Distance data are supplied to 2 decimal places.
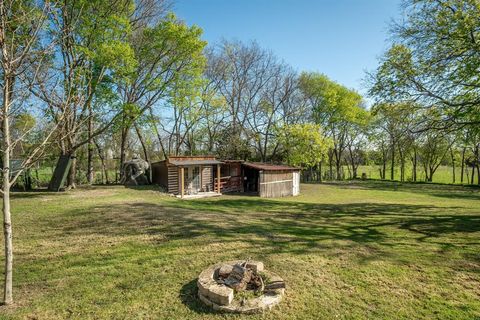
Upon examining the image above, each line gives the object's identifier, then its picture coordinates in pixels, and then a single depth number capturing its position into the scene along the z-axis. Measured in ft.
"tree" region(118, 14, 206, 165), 61.16
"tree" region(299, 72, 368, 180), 123.13
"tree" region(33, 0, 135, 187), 49.26
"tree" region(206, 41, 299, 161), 115.44
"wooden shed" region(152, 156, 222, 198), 66.69
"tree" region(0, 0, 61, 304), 13.82
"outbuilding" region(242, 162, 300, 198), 72.28
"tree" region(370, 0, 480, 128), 31.48
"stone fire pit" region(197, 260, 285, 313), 14.90
